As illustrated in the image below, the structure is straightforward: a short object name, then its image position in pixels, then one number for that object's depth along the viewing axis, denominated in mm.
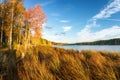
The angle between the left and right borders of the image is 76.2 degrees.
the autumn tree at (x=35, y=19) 13726
